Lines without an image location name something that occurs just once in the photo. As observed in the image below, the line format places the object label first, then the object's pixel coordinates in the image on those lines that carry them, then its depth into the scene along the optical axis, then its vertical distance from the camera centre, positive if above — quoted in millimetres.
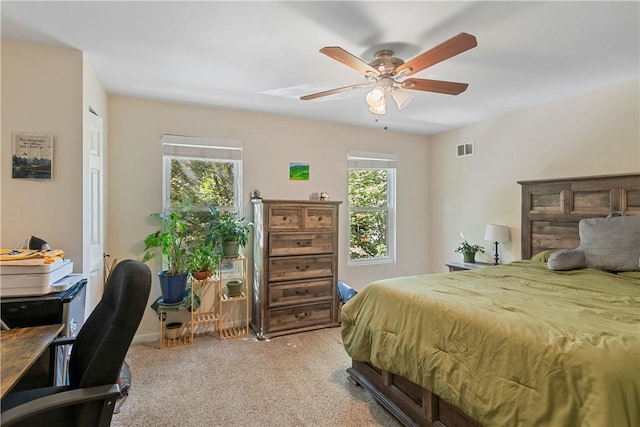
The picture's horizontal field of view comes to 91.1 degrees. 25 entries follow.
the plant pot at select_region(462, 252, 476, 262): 3826 -544
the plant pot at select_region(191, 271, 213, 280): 3098 -624
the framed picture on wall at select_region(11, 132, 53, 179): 2023 +366
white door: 2416 -18
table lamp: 3533 -244
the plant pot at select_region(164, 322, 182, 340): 3104 -1180
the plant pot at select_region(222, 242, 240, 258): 3217 -383
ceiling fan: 1715 +858
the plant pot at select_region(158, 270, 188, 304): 2955 -712
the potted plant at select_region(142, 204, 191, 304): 2973 -412
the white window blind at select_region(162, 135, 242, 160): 3279 +697
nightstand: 3560 -620
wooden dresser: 3287 -597
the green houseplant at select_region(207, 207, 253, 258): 3188 -226
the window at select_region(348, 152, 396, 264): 4281 +64
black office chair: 1066 -561
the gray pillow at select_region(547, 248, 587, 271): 2457 -384
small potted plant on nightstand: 3830 -481
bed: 1111 -585
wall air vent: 4070 +831
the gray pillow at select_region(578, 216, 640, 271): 2324 -244
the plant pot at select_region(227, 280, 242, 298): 3375 -833
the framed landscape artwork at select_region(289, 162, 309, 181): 3831 +499
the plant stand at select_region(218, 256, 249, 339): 3328 -1040
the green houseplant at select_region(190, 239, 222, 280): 3107 -498
